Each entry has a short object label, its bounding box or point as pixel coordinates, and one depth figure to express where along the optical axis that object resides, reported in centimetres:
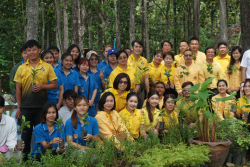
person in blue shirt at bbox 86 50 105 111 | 621
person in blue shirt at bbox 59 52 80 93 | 538
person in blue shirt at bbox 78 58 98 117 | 568
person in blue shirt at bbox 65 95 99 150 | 436
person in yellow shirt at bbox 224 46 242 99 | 646
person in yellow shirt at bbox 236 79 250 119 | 554
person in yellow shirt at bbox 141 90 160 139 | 518
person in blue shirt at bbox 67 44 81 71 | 581
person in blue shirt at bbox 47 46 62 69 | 556
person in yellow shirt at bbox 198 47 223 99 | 629
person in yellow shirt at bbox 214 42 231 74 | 683
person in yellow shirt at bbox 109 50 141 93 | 576
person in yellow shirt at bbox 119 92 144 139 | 499
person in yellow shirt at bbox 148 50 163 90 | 645
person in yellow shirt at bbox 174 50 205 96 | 615
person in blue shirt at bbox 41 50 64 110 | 511
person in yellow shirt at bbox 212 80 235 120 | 529
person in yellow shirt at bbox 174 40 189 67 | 712
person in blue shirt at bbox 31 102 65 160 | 422
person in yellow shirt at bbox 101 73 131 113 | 535
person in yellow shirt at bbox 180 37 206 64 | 689
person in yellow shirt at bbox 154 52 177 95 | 636
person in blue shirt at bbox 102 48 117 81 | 627
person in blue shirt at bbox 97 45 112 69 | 686
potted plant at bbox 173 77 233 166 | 395
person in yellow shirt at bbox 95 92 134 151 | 467
